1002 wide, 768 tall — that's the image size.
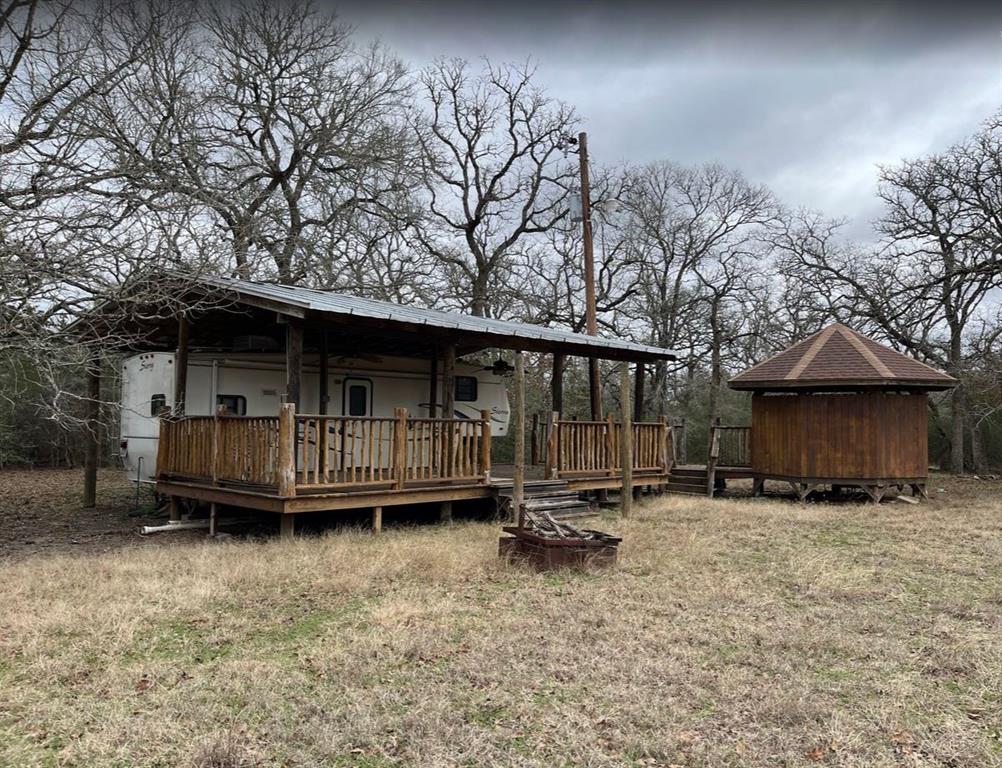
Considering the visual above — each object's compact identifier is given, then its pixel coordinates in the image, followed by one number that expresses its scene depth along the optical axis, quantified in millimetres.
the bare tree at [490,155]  28594
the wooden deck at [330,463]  9719
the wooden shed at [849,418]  15383
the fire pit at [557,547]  7941
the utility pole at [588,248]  16984
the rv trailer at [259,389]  11820
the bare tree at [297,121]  19672
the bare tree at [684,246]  29547
